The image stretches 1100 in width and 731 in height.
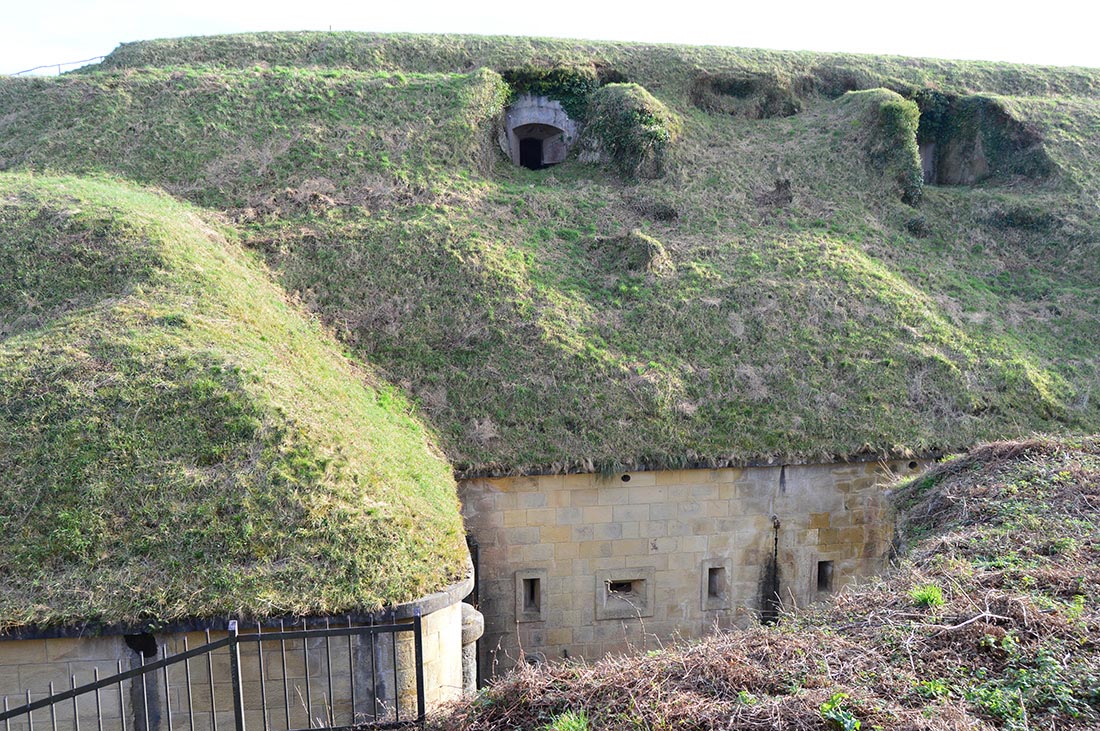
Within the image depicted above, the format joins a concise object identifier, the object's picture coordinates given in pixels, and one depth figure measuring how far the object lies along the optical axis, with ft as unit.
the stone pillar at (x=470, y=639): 30.37
